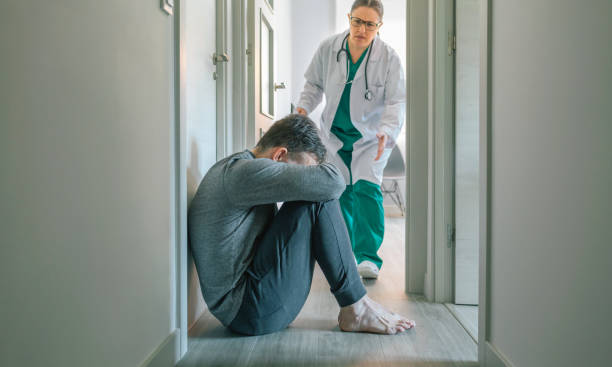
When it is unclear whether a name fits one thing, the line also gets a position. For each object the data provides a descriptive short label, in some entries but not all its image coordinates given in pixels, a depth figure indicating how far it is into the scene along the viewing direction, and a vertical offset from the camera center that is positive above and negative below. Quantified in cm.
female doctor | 210 +29
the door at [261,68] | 207 +58
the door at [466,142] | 167 +12
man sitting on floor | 123 -20
